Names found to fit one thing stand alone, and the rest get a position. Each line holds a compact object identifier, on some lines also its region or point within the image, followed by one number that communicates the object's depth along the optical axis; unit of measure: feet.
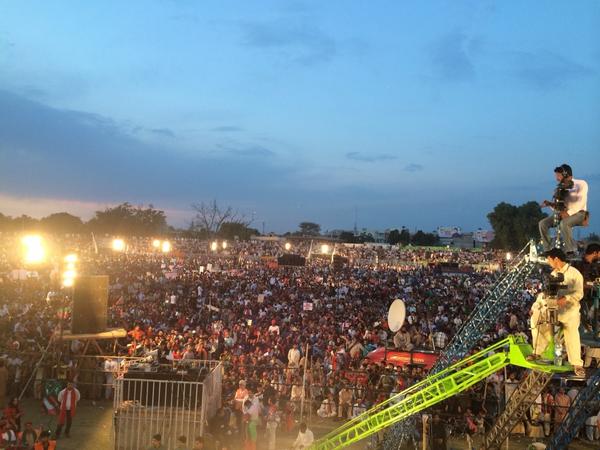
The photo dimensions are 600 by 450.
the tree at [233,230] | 312.91
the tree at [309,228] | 475.72
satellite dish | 39.11
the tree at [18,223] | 275.80
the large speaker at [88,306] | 44.96
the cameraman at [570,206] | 24.76
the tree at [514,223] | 230.27
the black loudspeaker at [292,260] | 114.32
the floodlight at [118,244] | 87.76
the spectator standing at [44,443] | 25.49
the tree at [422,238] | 424.01
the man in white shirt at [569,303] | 20.04
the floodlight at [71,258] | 42.50
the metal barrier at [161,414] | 31.32
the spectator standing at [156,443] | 25.20
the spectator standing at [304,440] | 31.31
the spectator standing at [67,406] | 34.75
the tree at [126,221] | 281.95
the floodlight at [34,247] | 47.03
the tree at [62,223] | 309.63
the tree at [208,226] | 207.94
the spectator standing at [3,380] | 40.75
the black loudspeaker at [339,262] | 127.38
